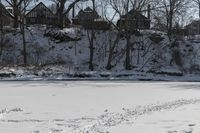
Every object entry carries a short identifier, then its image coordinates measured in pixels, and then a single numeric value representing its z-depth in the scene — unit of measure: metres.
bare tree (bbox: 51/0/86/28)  55.09
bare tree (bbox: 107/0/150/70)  47.22
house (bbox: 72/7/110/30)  49.75
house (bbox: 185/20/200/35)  56.09
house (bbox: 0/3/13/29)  50.56
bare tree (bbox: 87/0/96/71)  46.12
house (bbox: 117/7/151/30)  47.53
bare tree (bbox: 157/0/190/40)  53.83
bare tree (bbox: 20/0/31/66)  46.47
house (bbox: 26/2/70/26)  58.03
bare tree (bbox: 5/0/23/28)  49.61
